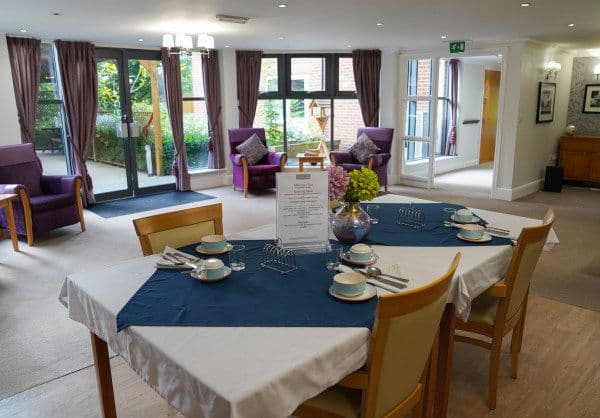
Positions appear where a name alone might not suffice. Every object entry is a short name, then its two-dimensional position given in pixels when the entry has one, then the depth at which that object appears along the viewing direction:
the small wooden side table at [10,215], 4.52
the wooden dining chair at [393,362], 1.44
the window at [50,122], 6.30
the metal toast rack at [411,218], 2.69
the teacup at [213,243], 2.22
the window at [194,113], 7.64
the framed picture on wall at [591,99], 8.07
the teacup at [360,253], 2.07
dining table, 1.28
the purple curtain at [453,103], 9.23
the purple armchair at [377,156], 7.23
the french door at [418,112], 7.70
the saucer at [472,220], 2.67
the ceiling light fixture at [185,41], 5.16
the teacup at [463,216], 2.68
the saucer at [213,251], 2.20
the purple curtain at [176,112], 7.29
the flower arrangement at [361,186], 2.33
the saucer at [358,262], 2.07
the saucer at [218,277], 1.89
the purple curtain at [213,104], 7.65
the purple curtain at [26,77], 5.83
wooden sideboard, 7.84
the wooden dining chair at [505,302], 2.16
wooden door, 10.20
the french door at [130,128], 6.94
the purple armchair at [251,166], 7.26
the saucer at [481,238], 2.40
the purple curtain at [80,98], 6.30
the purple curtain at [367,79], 7.88
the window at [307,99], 8.23
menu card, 2.19
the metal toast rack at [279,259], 2.04
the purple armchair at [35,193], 4.94
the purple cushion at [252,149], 7.50
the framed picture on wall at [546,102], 7.28
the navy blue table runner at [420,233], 2.38
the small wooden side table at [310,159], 7.55
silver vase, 2.33
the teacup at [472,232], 2.42
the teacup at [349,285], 1.74
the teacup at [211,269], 1.91
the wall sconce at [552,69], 7.39
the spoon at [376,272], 1.94
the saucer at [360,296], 1.71
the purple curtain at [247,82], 7.85
